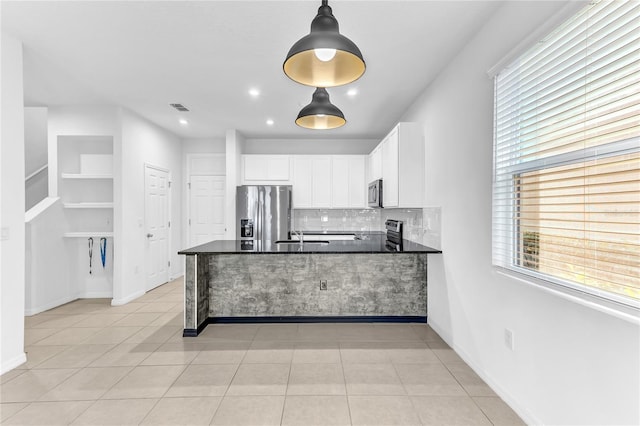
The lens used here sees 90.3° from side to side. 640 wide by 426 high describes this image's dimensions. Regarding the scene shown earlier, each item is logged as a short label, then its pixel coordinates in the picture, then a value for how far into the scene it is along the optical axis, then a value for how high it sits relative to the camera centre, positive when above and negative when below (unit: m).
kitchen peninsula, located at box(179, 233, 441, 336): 3.57 -0.85
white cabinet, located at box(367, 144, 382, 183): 4.58 +0.74
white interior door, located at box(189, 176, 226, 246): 6.11 +0.09
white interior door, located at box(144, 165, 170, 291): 4.97 -0.20
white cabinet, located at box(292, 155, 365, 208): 5.66 +0.57
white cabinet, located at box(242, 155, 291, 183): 5.62 +0.78
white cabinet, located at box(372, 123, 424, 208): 3.65 +0.54
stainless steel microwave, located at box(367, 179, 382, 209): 4.39 +0.27
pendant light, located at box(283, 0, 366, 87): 1.47 +0.77
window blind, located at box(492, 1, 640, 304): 1.29 +0.29
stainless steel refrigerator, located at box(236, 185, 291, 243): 5.24 -0.02
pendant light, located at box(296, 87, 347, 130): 2.71 +0.85
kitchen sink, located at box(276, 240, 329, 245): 4.14 -0.40
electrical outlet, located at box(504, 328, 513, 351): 2.04 -0.82
